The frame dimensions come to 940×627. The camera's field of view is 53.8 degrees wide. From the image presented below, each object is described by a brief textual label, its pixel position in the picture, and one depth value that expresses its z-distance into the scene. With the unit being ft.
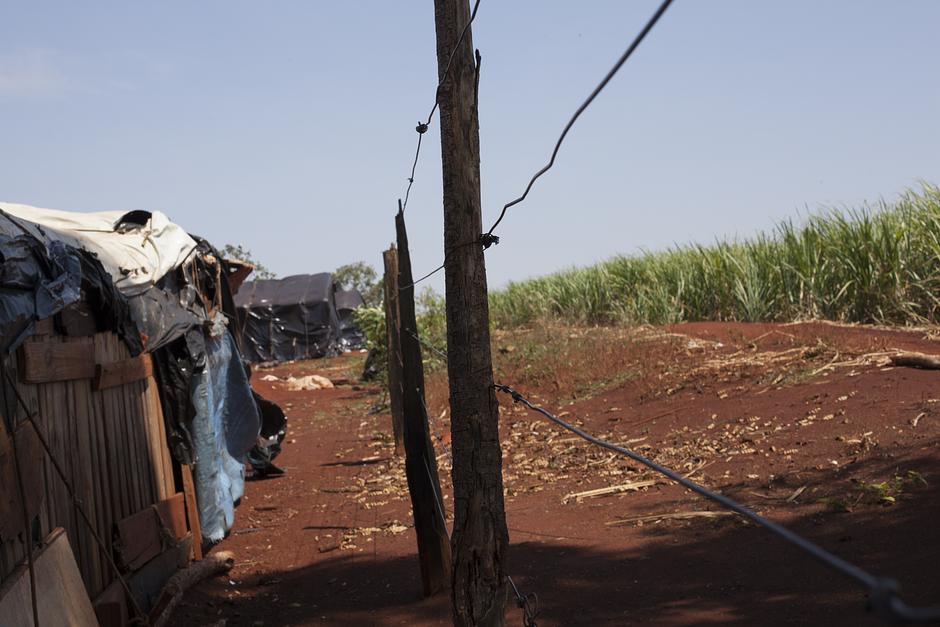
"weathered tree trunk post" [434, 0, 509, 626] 12.00
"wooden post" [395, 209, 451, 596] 18.61
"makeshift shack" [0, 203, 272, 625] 14.74
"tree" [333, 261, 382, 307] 174.40
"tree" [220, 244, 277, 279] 163.55
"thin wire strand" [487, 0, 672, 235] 7.01
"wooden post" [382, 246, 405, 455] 38.14
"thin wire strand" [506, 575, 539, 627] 11.68
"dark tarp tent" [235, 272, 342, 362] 97.55
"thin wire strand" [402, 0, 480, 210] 11.85
